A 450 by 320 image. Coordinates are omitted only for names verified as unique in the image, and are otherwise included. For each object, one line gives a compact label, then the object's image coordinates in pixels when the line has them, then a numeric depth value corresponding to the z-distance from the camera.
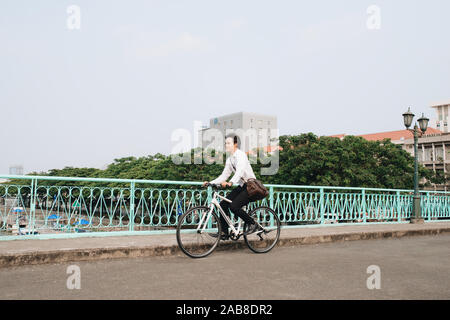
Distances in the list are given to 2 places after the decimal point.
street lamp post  12.55
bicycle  5.32
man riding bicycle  5.57
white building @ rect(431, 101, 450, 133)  87.31
